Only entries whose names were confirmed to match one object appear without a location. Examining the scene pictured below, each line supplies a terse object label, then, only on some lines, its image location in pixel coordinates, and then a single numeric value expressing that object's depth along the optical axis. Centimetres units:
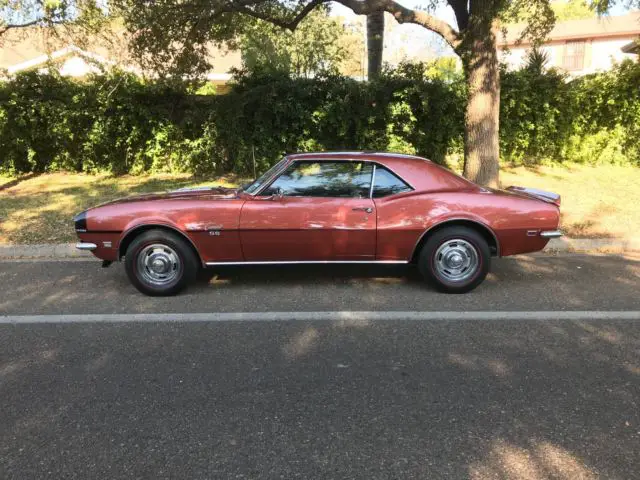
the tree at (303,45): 1309
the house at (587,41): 3581
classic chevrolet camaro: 517
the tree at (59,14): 1174
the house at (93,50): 1305
